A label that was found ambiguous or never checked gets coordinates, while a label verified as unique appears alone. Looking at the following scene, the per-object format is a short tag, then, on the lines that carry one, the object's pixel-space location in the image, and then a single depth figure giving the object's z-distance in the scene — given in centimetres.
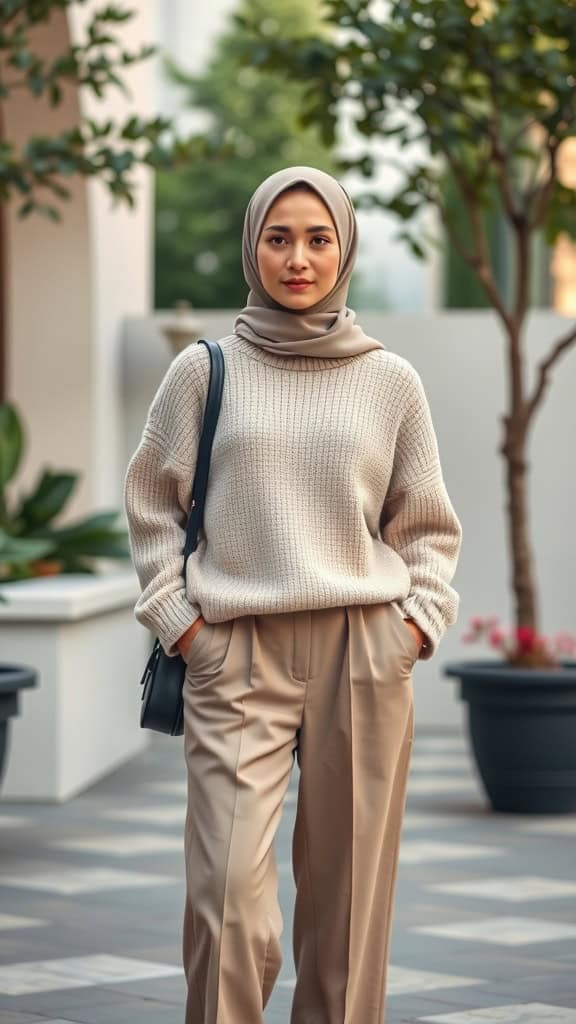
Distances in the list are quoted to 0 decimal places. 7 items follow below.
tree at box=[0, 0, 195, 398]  712
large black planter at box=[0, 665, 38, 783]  608
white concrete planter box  781
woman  325
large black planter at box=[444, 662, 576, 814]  734
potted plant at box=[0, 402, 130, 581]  898
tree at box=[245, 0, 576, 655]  727
